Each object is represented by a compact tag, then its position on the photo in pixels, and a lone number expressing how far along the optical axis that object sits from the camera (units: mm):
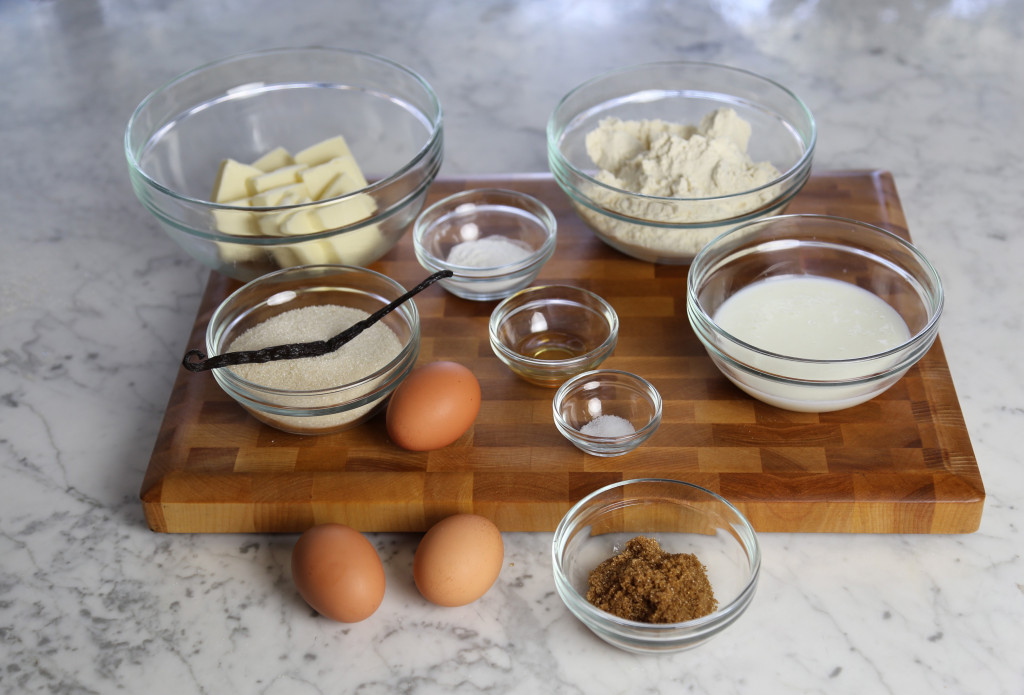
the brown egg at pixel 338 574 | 650
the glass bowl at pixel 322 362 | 719
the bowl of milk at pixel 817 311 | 702
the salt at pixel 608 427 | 725
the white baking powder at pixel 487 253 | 833
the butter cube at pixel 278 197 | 834
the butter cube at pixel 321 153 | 888
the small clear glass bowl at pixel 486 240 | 821
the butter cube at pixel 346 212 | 792
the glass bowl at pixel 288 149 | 796
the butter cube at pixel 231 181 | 848
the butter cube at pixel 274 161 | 887
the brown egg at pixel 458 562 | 655
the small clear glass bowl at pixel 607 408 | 718
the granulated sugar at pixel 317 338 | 737
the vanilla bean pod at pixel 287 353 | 721
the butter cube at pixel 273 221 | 785
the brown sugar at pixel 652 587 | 638
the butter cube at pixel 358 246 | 817
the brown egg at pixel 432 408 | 709
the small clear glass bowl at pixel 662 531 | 665
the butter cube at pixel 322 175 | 855
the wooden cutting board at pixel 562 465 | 697
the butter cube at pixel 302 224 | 786
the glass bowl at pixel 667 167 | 804
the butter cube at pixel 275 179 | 850
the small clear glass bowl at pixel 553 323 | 799
